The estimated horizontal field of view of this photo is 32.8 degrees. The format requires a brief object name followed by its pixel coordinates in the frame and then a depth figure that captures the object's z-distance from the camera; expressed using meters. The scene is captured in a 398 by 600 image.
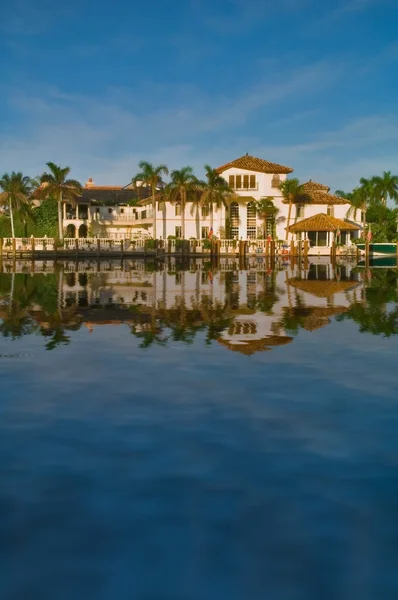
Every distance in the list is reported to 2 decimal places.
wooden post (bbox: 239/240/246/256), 71.75
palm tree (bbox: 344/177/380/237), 89.94
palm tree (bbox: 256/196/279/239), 82.69
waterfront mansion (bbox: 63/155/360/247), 83.62
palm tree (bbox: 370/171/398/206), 102.56
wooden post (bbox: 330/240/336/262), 74.47
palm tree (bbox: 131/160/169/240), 81.88
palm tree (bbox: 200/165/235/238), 79.69
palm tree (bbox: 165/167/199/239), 80.12
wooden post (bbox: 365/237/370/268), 64.91
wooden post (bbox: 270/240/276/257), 72.75
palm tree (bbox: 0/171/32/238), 79.88
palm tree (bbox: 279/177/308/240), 81.62
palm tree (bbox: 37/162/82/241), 79.31
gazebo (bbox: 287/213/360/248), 79.12
